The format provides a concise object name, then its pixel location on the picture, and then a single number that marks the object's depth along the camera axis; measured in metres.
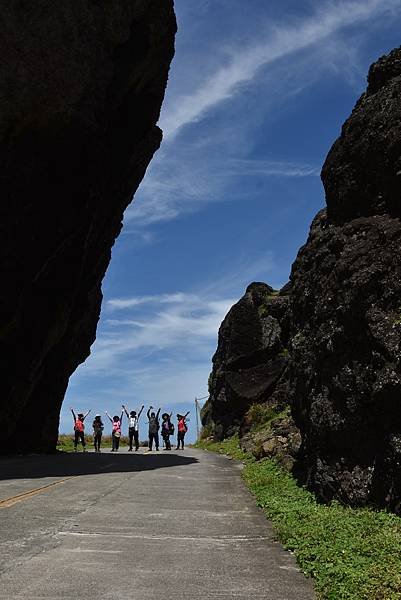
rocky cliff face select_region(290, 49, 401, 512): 9.49
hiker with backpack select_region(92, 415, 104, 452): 30.38
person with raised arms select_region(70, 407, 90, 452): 31.02
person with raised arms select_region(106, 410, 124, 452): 30.89
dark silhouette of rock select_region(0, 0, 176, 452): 20.47
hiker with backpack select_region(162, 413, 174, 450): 32.75
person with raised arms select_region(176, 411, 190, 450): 33.50
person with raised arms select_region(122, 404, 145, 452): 30.02
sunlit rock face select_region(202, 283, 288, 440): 34.41
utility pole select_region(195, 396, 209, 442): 56.44
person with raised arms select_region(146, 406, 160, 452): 30.94
